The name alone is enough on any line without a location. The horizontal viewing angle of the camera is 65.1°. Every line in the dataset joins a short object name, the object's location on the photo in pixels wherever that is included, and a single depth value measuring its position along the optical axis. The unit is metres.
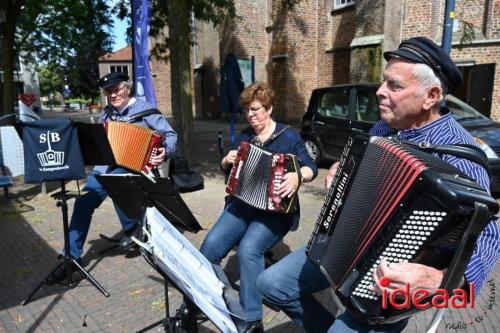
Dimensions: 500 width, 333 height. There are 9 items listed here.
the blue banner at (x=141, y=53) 6.52
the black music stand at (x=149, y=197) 2.84
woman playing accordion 2.73
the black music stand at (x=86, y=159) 3.46
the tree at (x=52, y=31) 9.44
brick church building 13.03
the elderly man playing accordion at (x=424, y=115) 1.51
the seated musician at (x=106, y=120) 3.86
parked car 6.21
